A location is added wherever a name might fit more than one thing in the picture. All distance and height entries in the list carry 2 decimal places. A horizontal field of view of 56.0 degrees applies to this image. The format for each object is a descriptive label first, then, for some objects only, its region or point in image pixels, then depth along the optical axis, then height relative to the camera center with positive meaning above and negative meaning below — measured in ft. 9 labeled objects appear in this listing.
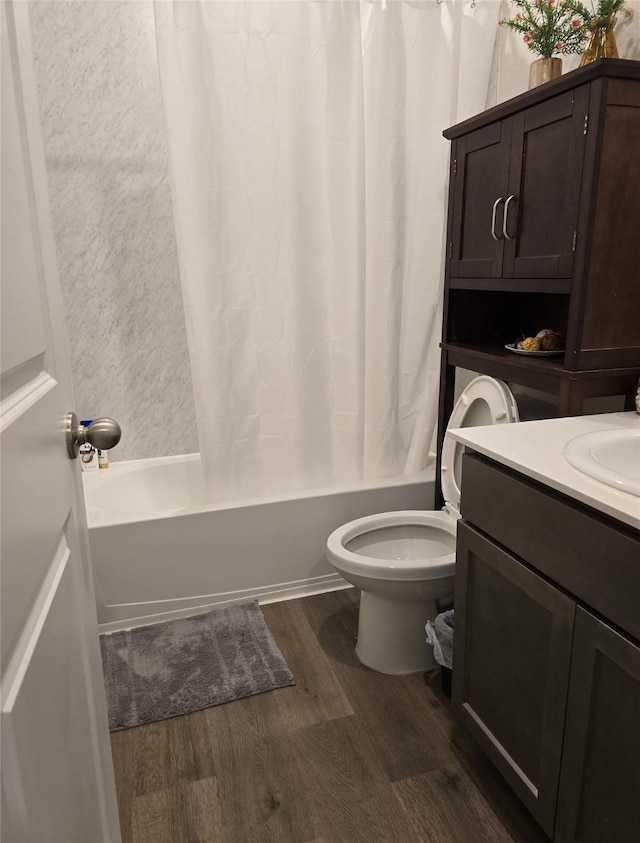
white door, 1.90 -1.00
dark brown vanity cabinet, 3.21 -2.32
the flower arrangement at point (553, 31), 5.41 +2.08
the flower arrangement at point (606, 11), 4.93 +2.07
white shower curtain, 6.27 +0.60
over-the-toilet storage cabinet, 4.51 +0.43
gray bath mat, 5.77 -3.99
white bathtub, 6.78 -3.16
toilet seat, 5.58 -2.73
